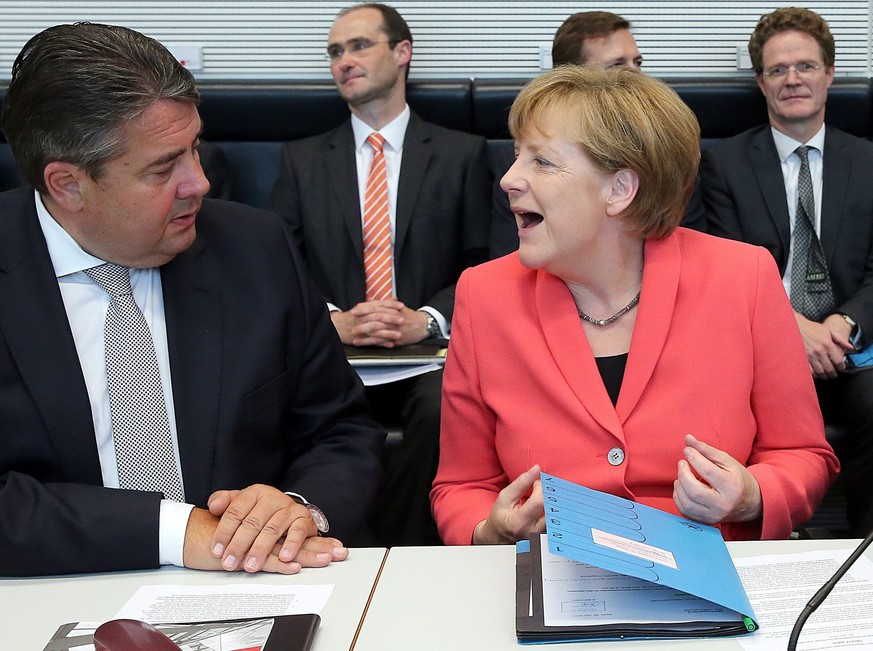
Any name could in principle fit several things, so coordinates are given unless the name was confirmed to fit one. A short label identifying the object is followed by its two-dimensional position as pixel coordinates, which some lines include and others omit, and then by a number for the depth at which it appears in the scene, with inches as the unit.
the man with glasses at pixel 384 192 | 123.6
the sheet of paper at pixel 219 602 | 43.8
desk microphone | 34.1
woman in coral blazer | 59.0
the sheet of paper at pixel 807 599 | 39.1
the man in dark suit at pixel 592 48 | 121.5
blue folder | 40.0
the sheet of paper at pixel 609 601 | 40.5
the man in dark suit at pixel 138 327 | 57.0
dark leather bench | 129.2
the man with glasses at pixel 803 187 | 116.6
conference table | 40.7
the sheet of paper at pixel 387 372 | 106.3
